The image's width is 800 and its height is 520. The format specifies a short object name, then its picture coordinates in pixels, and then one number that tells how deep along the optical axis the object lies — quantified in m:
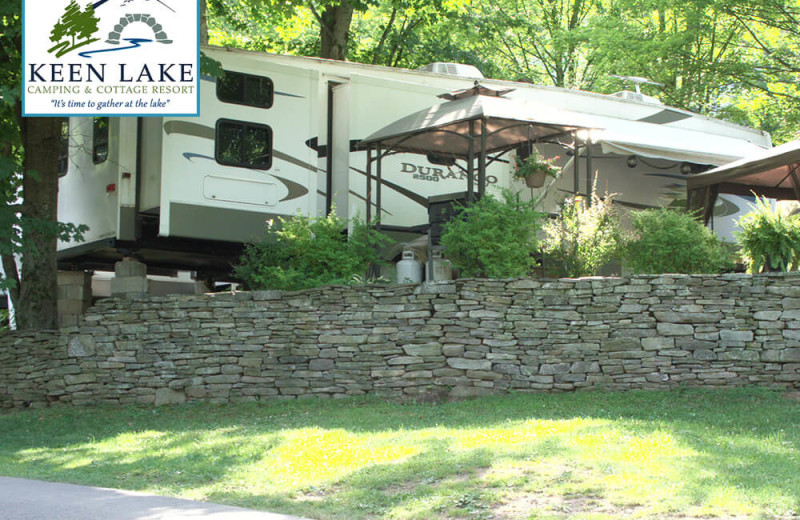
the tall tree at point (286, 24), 15.50
